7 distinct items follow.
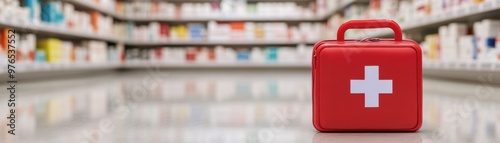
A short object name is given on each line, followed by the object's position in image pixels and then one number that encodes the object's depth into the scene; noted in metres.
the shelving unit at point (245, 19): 3.96
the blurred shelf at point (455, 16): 3.59
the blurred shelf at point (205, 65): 8.71
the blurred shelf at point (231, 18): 8.76
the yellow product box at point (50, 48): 5.22
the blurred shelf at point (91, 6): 6.18
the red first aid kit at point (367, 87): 1.65
